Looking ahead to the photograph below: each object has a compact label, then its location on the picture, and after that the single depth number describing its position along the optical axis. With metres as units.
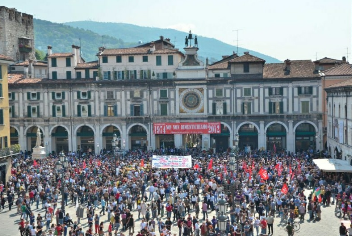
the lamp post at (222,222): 23.87
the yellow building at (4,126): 50.60
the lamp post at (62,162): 36.90
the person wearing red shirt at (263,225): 31.08
